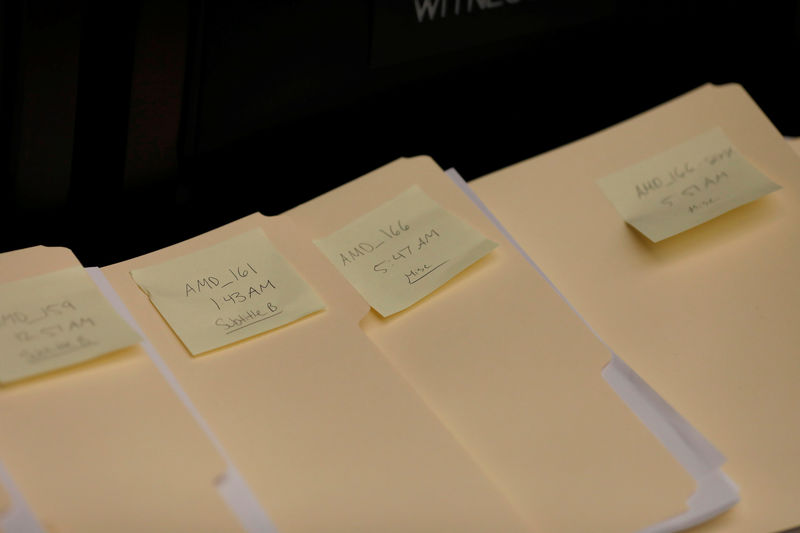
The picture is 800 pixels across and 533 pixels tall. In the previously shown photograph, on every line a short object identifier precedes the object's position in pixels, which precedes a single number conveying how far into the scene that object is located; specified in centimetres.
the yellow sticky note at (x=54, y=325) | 103
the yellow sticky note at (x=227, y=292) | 107
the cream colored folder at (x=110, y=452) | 98
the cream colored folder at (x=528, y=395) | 103
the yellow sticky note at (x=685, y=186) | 117
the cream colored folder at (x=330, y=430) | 100
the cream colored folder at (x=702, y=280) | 107
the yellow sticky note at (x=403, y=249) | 110
